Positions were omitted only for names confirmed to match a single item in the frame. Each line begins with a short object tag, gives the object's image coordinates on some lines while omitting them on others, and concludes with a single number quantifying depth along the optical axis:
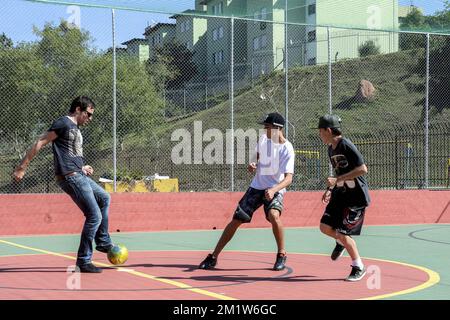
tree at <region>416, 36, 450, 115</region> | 33.45
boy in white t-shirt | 9.00
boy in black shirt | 8.04
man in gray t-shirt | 8.66
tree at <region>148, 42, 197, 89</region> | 27.33
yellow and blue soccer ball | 9.13
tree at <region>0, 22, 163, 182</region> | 17.69
